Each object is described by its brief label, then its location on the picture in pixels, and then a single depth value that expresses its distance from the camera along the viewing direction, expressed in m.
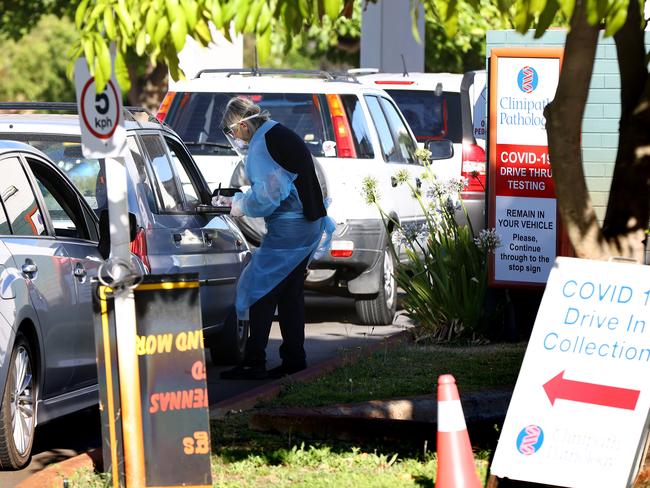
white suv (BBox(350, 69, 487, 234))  32.91
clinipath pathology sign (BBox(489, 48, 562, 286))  21.08
